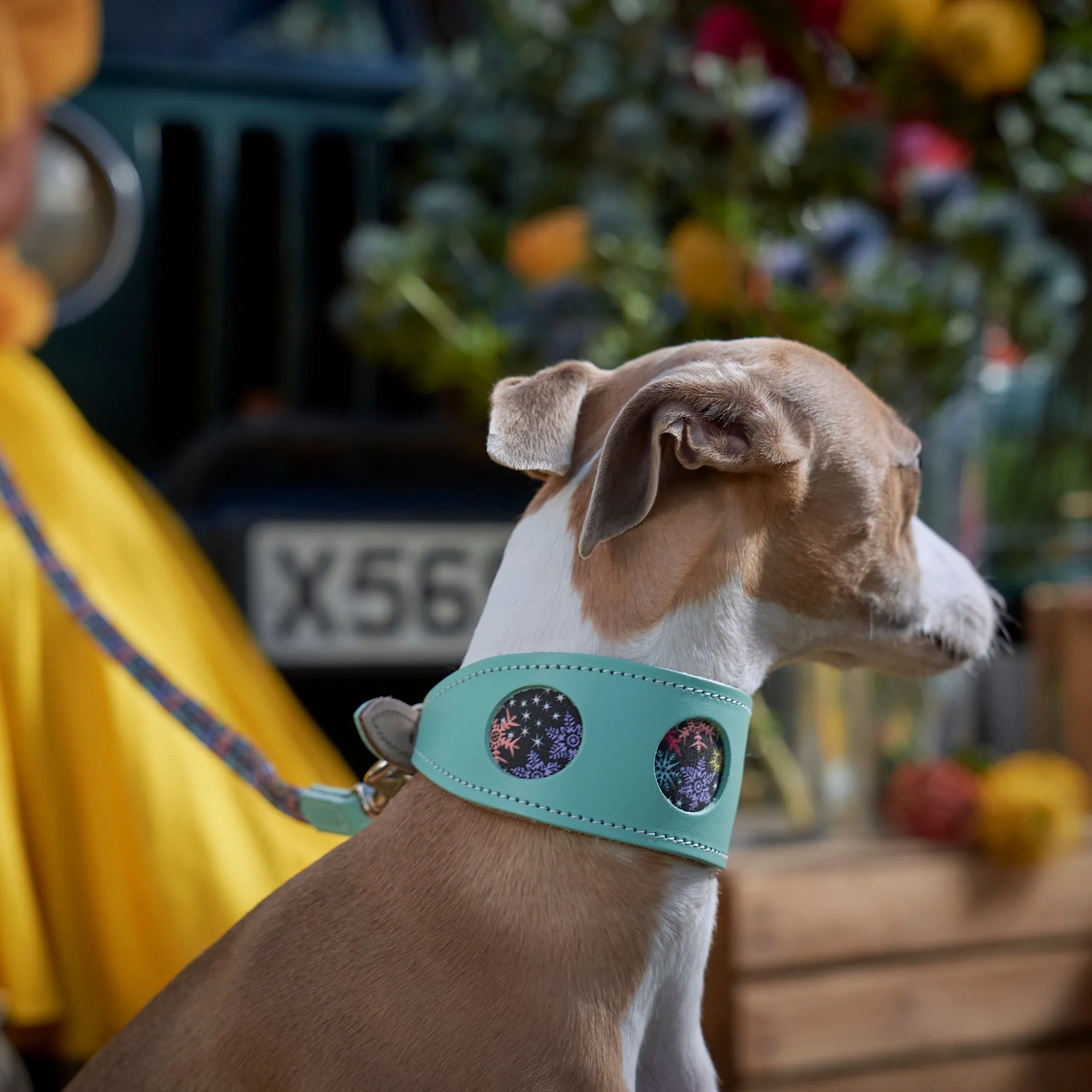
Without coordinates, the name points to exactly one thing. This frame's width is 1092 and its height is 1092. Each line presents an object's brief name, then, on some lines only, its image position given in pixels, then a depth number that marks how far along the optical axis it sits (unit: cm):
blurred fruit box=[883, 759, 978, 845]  162
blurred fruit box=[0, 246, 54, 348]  148
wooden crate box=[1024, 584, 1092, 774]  207
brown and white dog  63
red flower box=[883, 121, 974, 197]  166
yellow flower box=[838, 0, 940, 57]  151
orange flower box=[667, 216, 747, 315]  155
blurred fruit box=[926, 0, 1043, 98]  154
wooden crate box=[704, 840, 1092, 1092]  148
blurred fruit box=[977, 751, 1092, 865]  160
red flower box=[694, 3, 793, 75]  164
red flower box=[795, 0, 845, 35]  160
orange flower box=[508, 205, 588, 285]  165
